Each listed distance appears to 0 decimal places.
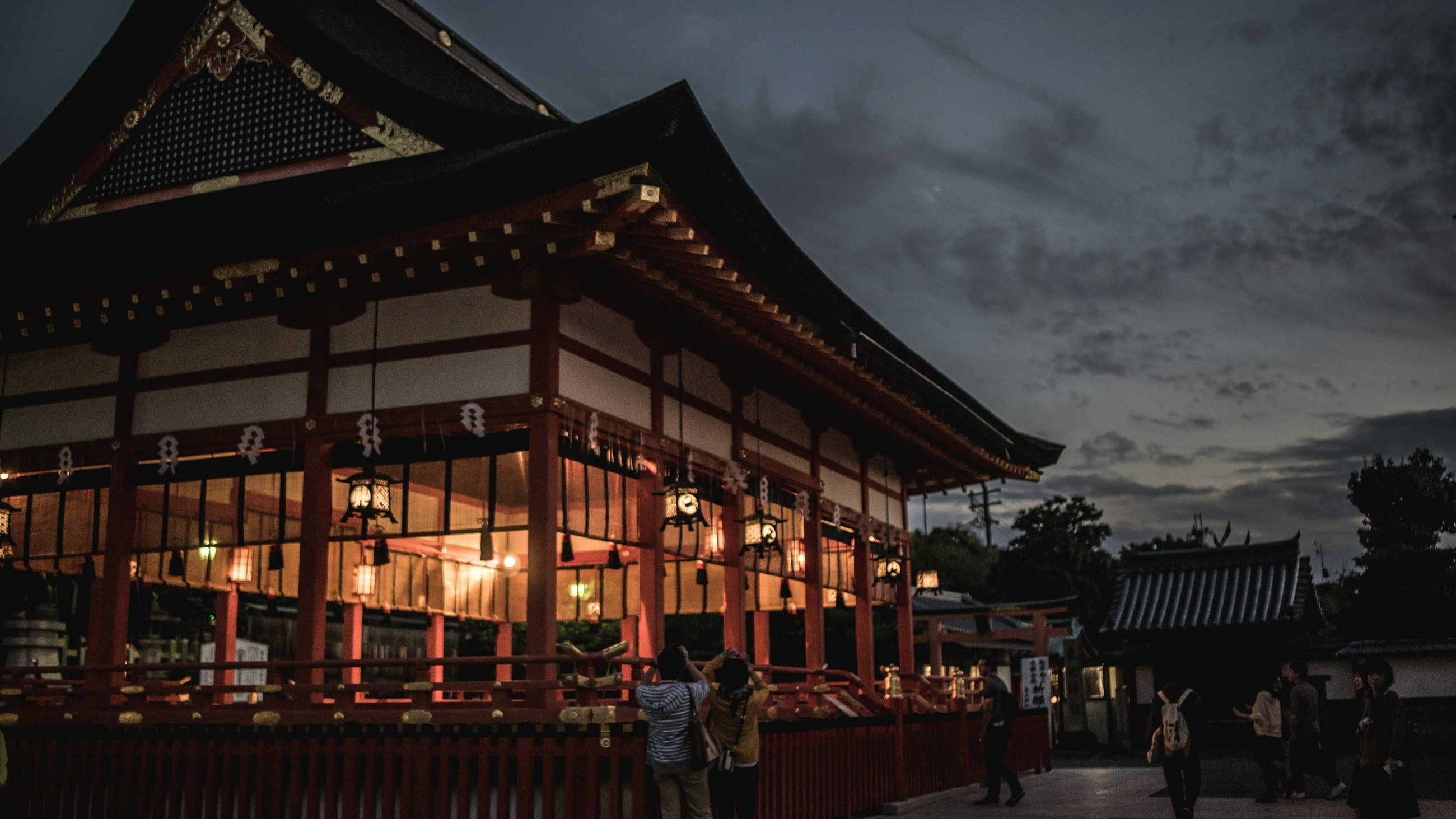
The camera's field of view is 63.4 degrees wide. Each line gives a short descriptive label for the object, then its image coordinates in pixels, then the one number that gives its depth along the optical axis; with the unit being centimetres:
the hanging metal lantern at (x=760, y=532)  1419
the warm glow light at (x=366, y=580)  1719
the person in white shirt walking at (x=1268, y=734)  1431
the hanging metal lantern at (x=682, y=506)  1205
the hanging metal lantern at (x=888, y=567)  1898
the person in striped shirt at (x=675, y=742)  858
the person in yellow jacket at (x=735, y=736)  895
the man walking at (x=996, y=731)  1498
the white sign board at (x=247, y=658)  2111
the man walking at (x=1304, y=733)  1454
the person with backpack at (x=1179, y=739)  1154
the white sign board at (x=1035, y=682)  2486
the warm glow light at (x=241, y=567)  1645
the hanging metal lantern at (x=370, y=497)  1084
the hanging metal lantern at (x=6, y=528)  1266
